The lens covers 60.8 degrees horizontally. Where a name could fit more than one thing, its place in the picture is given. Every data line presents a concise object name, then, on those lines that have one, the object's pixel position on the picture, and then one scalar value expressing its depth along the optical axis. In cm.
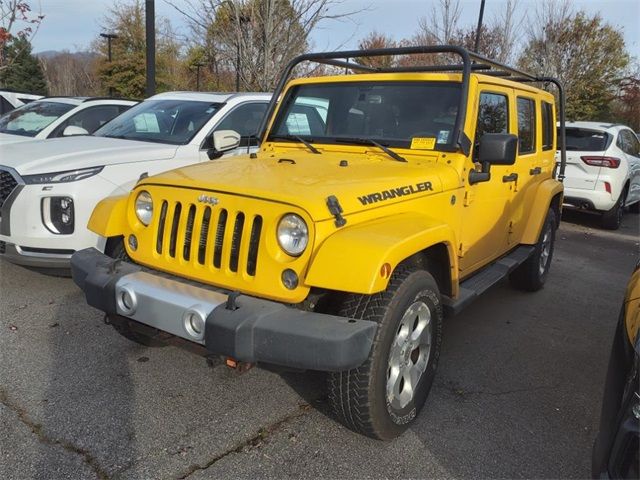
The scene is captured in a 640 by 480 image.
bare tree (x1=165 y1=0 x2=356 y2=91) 952
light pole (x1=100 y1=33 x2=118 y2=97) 2123
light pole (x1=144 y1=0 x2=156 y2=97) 897
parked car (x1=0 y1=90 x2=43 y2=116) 1168
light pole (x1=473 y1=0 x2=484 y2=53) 1411
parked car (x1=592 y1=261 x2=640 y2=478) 182
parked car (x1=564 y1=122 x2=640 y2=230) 882
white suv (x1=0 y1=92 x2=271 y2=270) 441
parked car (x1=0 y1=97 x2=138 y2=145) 731
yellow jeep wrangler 243
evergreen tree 3281
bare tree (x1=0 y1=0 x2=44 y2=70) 894
